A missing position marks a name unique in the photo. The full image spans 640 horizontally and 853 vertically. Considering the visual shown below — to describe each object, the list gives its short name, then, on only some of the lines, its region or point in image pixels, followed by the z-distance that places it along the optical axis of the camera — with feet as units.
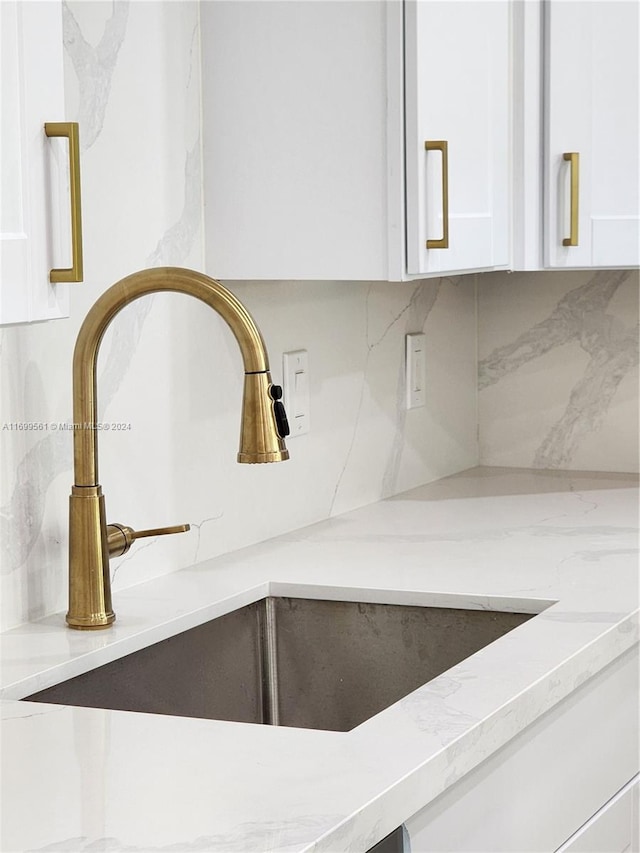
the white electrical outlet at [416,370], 7.27
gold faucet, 4.04
